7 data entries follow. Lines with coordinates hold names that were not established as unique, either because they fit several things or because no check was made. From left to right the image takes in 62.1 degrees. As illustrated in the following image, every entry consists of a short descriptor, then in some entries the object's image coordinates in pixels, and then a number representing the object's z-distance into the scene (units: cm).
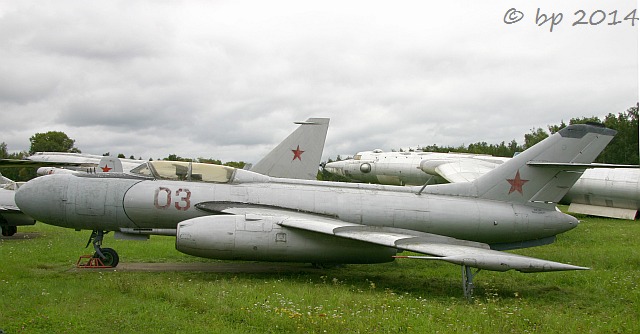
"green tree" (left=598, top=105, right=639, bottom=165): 4956
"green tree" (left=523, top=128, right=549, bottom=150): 6031
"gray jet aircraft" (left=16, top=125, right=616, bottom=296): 966
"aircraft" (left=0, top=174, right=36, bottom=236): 1612
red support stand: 1077
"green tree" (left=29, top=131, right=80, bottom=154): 6756
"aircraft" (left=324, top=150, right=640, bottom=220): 2409
